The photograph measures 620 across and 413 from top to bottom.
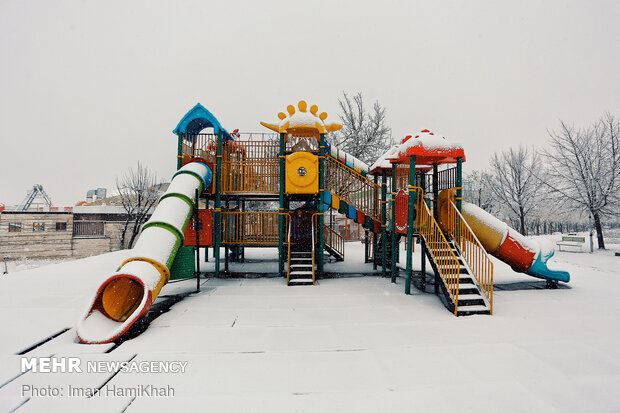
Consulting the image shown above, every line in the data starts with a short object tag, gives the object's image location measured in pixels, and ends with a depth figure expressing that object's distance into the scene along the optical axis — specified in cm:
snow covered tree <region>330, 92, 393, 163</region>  2309
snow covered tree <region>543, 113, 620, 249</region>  1781
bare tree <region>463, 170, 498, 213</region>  2992
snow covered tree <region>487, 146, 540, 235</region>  2381
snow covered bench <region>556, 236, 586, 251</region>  1733
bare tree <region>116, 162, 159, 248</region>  2562
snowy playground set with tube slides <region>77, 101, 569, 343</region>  643
